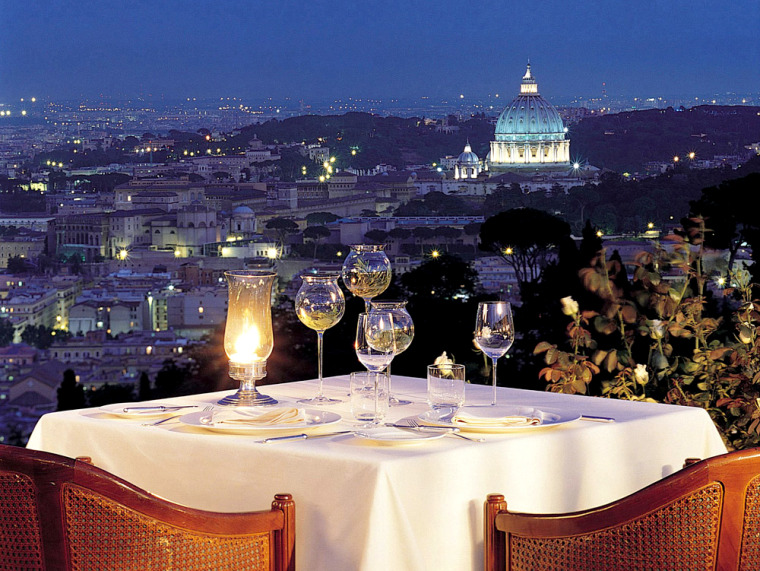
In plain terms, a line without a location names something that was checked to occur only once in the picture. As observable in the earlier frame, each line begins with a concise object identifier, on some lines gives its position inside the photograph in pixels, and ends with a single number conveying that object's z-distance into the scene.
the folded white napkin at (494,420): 3.86
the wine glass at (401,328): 3.91
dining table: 3.57
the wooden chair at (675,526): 3.39
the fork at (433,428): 3.80
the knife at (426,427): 3.80
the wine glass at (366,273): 4.32
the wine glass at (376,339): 3.89
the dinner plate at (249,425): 3.84
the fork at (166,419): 3.97
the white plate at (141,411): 4.06
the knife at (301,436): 3.74
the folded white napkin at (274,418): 3.88
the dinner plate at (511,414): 3.84
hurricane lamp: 4.04
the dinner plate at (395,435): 3.69
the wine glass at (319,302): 4.10
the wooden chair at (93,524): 3.39
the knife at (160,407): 4.12
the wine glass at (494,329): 4.04
